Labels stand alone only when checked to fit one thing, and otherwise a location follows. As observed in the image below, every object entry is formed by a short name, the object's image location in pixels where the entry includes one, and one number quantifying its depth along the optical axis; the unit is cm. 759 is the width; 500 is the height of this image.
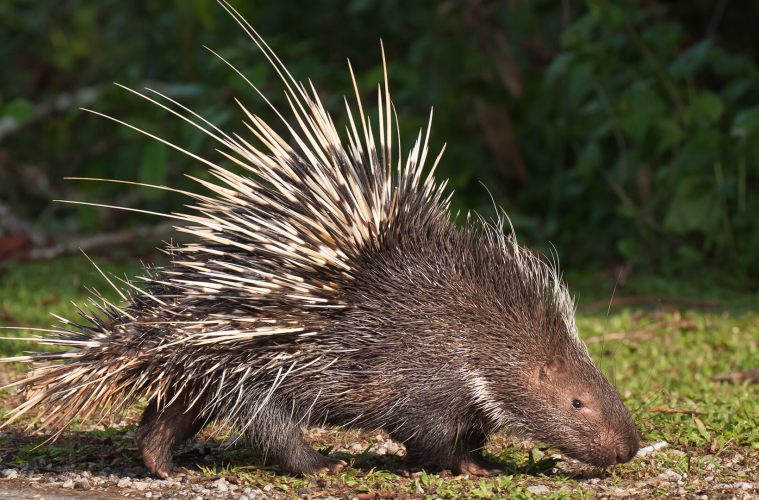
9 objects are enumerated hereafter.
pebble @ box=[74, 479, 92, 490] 917
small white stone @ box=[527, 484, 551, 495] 912
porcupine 895
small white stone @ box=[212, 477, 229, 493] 905
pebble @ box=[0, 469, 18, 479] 941
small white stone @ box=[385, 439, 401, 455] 1052
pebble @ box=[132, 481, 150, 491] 917
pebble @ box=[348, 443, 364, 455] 1055
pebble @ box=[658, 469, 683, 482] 946
